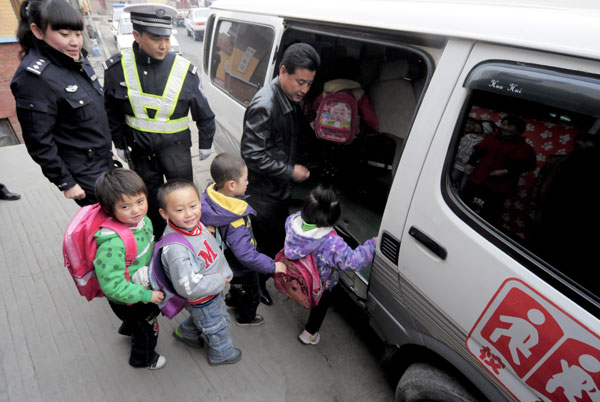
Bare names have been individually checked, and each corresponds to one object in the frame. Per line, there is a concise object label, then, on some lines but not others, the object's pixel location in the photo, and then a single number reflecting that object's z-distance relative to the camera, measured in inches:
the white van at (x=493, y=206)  39.1
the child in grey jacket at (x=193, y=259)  58.2
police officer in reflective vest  89.8
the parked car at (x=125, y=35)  418.9
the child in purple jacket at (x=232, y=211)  65.9
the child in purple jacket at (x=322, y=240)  66.2
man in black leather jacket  77.9
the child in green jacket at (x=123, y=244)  56.0
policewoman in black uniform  72.8
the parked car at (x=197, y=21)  668.7
